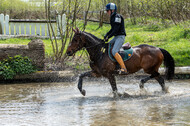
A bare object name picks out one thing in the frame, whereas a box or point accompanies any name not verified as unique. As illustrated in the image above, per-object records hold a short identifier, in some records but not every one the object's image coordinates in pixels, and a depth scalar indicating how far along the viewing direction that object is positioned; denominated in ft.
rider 52.53
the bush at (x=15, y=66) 67.86
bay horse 54.32
